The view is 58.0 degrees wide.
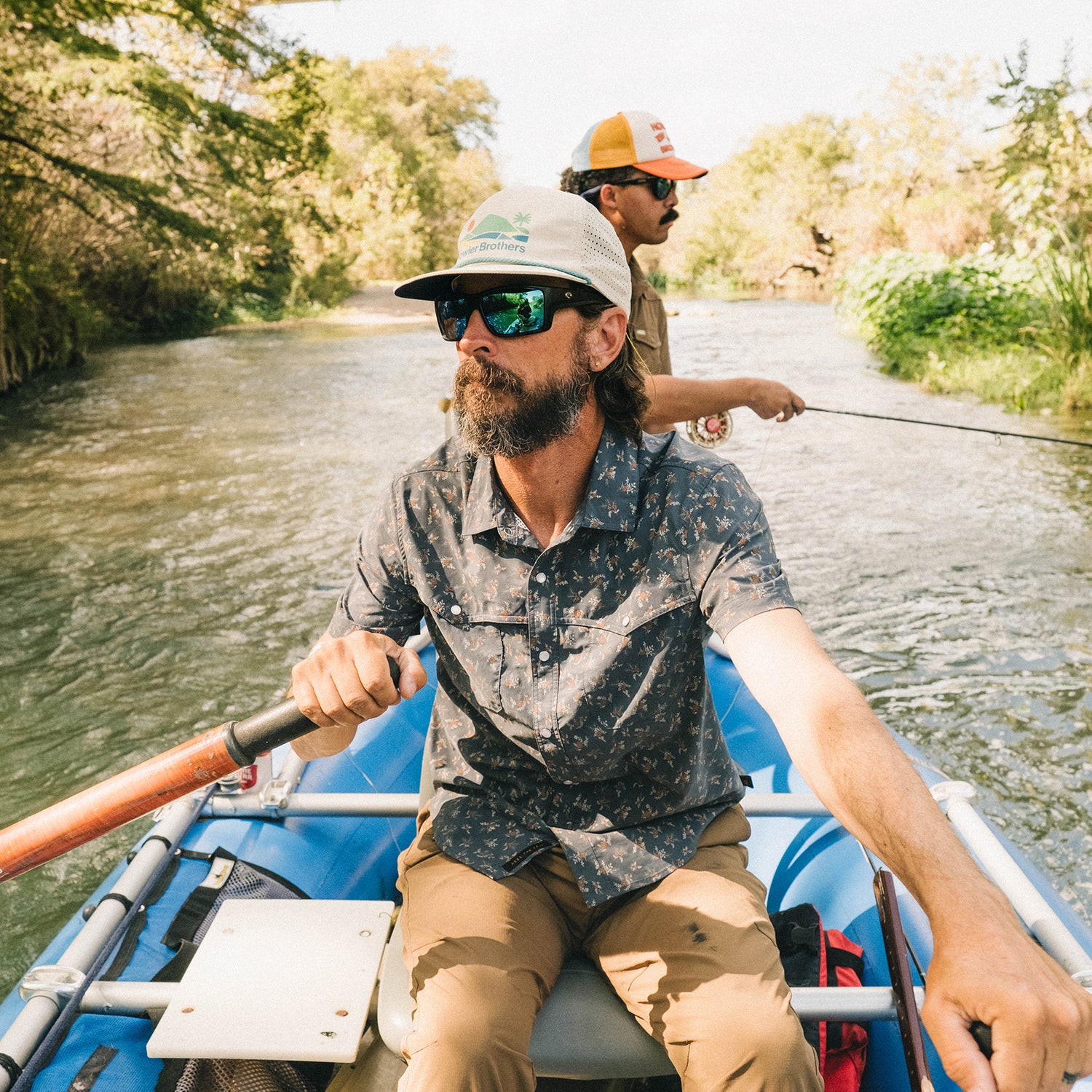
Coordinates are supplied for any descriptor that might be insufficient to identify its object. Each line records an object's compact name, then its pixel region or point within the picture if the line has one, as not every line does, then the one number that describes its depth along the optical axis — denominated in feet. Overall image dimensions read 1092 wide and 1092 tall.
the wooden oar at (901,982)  4.42
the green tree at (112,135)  33.06
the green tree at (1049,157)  35.40
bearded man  4.18
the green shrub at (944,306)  40.16
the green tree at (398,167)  100.58
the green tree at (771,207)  96.99
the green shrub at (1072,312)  30.99
